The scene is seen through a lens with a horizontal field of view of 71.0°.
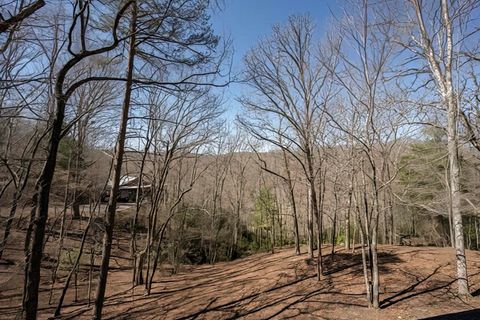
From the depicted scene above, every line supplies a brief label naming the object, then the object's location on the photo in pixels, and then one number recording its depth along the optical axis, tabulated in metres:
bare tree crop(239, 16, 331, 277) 10.20
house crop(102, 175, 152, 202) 26.52
